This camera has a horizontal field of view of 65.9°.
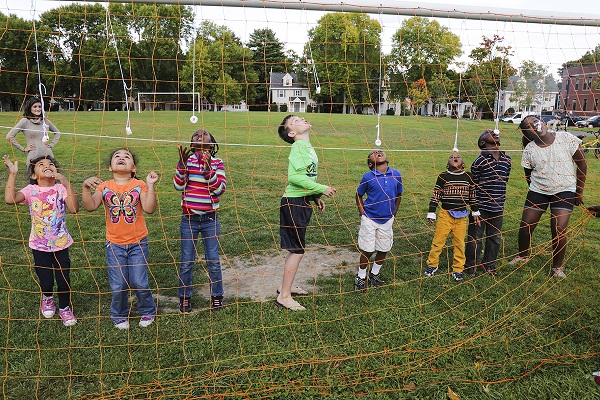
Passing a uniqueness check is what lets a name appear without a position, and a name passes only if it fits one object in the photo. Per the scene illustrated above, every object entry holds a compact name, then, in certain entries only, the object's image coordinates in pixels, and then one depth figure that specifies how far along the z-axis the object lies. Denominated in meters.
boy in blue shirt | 4.32
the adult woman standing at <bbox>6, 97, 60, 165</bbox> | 5.25
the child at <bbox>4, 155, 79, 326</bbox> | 3.53
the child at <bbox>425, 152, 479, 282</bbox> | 4.57
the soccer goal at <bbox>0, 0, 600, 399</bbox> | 2.95
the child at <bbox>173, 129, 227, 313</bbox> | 3.68
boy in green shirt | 3.69
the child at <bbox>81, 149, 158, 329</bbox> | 3.47
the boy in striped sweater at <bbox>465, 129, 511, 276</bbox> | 4.63
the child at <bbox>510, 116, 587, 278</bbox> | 4.47
